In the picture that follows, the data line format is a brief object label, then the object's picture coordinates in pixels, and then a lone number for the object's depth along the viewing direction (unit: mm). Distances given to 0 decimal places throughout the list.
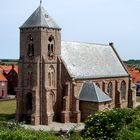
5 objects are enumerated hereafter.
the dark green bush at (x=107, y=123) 33562
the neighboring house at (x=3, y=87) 85188
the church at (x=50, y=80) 52750
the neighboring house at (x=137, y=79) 101050
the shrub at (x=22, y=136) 26477
